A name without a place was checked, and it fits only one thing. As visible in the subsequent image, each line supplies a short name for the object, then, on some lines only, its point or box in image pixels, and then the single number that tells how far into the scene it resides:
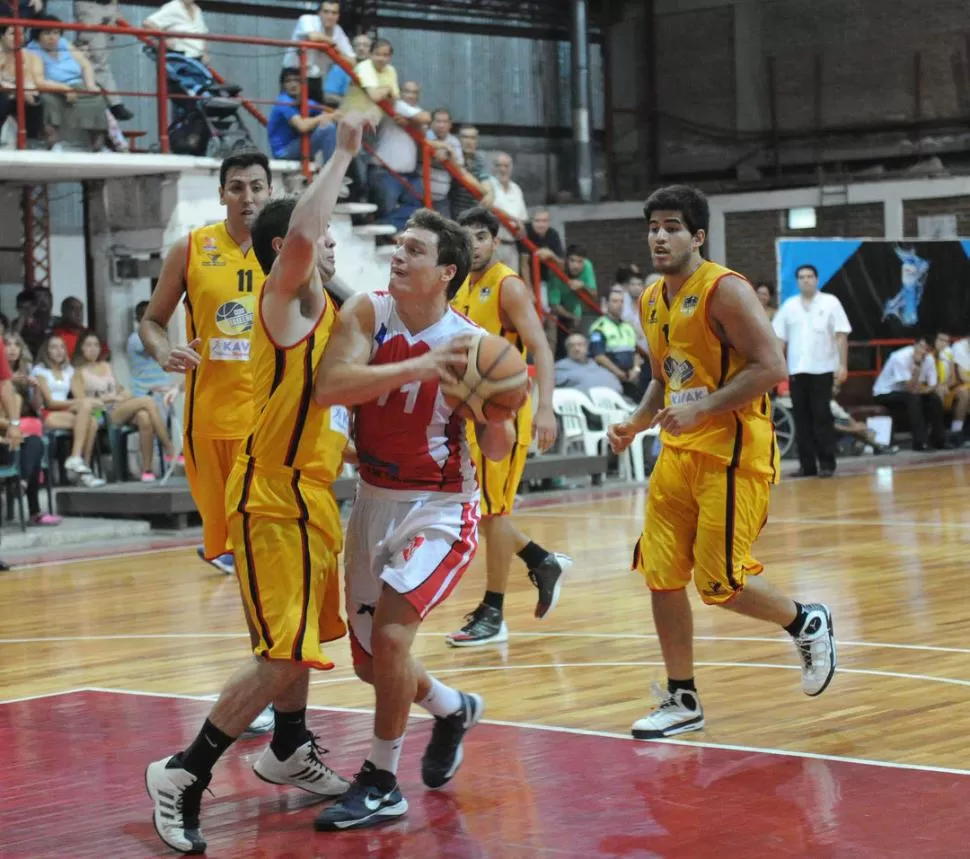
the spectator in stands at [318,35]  16.47
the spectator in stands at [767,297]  18.81
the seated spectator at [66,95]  15.09
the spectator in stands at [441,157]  17.25
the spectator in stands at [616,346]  17.70
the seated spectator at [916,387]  19.77
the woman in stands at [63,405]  14.43
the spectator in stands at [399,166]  16.88
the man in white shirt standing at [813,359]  16.81
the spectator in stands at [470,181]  17.69
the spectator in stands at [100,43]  16.02
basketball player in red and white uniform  5.00
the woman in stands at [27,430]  13.28
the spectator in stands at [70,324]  15.43
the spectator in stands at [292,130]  16.09
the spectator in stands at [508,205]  18.33
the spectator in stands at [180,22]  15.93
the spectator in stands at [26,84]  14.77
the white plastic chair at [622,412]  17.17
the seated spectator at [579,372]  17.33
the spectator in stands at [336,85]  16.78
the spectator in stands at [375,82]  16.52
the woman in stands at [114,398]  14.69
